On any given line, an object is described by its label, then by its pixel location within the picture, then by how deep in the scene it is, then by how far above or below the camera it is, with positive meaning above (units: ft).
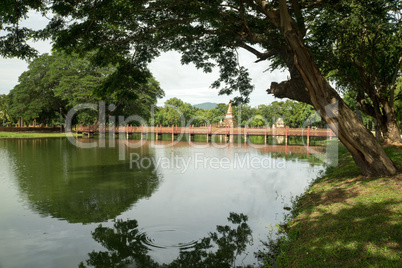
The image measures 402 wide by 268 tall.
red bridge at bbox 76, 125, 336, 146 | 112.57 -0.88
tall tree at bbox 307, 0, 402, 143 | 35.15 +12.87
